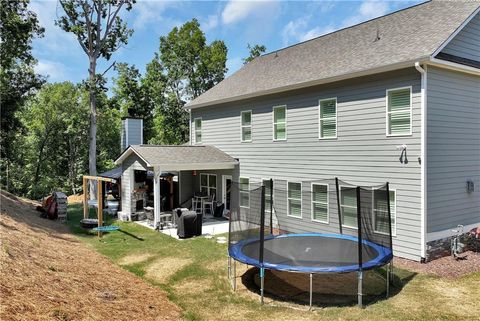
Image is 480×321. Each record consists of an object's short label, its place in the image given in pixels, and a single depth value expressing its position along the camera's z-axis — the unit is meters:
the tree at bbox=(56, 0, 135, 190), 21.91
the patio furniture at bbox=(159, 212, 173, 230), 14.65
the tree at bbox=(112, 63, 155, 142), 34.50
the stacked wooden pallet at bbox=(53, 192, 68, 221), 16.00
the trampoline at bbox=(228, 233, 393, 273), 7.34
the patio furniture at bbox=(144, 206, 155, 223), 15.22
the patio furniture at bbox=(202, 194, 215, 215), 17.26
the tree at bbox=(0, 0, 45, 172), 17.50
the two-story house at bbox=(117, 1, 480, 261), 9.70
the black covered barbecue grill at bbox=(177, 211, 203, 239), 12.89
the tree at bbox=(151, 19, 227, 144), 35.06
